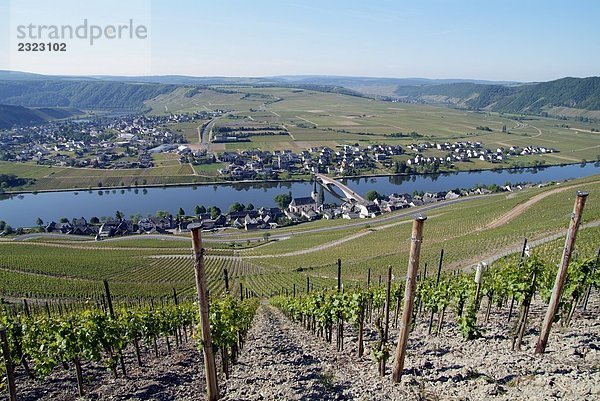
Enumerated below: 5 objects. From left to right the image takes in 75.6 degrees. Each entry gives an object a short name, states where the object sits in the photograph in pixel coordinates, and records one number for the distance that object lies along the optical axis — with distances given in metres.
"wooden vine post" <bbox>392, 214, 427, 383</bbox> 5.95
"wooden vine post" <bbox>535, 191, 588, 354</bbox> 6.90
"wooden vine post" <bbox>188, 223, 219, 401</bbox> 5.53
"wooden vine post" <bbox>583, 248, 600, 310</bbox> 10.49
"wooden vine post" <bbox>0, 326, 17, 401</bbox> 6.15
